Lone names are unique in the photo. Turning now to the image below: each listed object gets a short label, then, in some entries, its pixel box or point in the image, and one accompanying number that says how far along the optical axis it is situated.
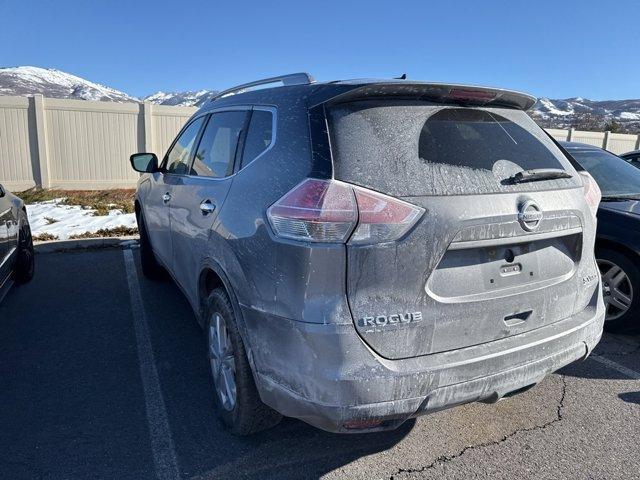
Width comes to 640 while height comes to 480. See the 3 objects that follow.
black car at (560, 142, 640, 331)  3.92
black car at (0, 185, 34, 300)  4.40
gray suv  1.94
